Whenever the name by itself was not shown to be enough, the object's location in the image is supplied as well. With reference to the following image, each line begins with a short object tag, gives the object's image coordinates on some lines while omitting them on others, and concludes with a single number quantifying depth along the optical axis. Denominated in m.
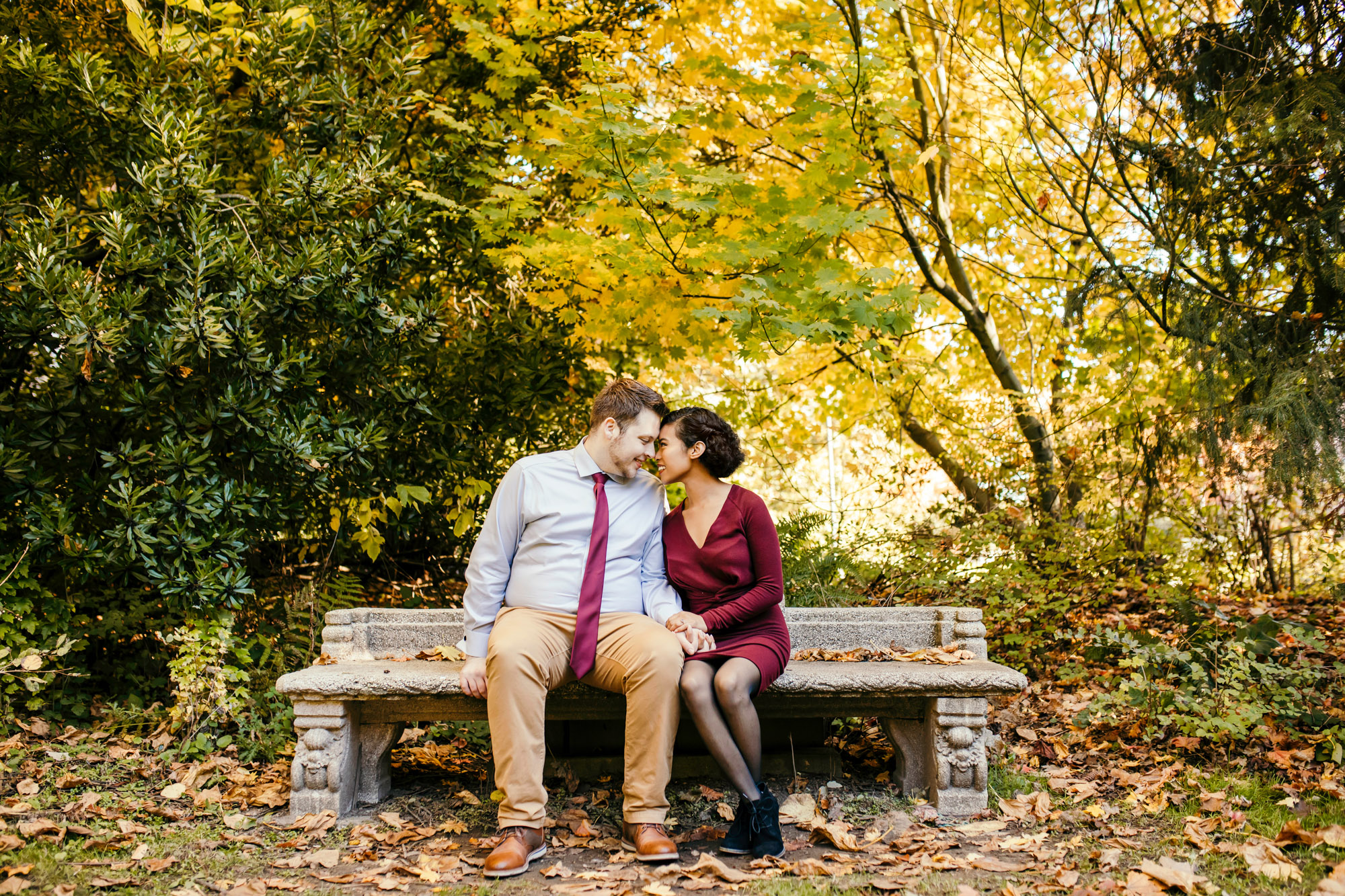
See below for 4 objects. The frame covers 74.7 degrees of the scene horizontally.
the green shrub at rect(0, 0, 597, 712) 3.77
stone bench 3.31
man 3.00
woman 3.06
